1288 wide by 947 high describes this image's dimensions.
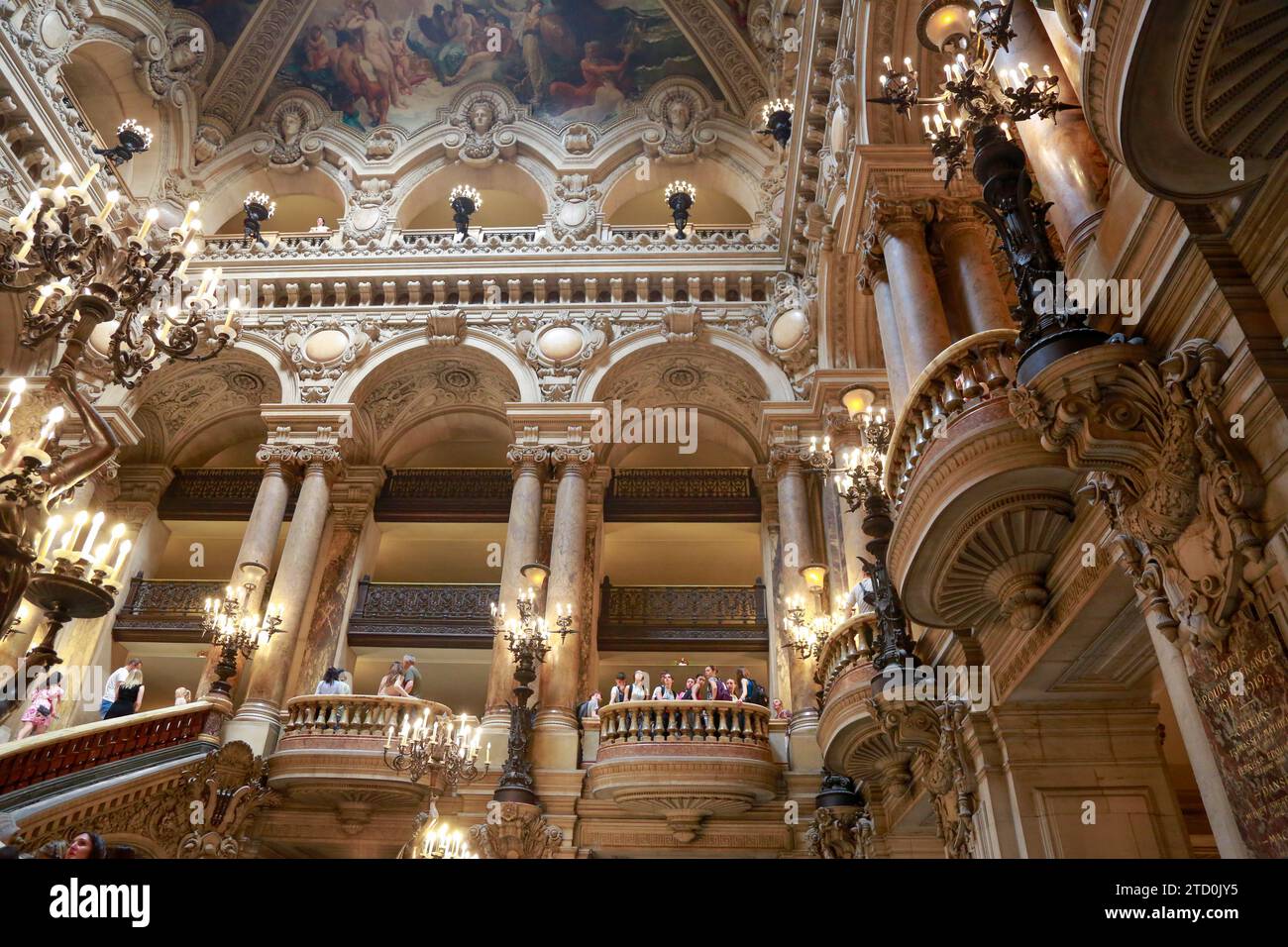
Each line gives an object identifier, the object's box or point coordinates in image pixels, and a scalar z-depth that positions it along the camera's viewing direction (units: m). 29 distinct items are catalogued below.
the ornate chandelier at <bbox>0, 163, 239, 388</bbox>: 5.29
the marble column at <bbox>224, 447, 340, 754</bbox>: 11.14
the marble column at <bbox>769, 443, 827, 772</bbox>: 10.73
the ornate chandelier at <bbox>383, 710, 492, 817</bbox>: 9.18
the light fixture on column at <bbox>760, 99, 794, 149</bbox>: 14.73
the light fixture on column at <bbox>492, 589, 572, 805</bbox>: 9.66
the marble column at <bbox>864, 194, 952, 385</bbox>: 7.47
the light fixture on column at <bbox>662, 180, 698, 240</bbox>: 15.91
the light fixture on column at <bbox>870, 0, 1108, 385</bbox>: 4.03
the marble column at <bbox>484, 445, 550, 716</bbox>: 11.61
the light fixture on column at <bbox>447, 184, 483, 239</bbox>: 15.98
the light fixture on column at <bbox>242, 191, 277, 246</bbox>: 16.05
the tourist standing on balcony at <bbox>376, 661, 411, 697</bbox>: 11.20
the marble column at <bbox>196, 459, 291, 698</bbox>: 12.16
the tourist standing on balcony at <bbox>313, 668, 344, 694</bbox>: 11.34
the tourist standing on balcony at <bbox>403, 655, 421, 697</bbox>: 11.47
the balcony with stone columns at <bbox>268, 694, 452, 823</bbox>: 10.25
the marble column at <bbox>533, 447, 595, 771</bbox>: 10.85
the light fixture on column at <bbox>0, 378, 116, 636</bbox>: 3.82
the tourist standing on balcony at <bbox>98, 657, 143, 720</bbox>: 10.94
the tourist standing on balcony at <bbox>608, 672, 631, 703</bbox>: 11.05
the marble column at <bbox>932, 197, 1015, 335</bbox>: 7.75
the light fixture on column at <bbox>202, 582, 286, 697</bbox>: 11.20
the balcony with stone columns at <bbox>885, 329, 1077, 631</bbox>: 4.68
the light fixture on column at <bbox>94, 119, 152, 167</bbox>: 14.73
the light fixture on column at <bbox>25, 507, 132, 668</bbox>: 4.79
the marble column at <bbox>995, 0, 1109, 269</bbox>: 4.77
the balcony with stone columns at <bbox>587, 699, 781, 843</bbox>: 9.74
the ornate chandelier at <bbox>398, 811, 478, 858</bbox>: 8.16
